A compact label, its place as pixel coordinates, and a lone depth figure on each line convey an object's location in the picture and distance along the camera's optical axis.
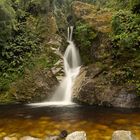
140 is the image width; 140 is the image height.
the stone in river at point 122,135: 4.30
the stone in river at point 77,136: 4.39
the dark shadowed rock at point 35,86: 8.21
